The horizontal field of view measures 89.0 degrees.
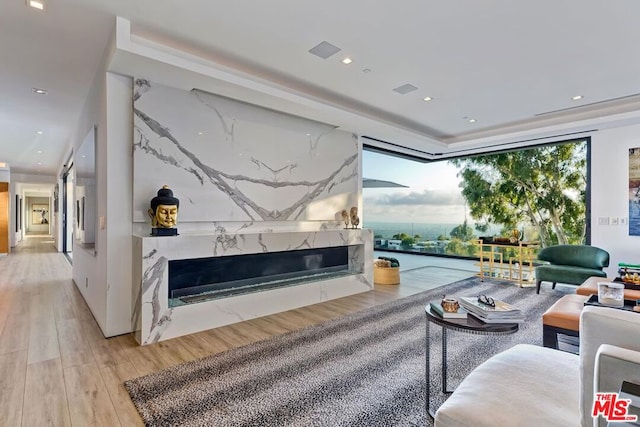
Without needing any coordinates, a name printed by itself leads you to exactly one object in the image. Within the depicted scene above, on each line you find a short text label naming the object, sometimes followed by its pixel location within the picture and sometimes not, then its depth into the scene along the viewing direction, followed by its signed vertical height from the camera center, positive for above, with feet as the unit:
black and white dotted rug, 6.72 -4.24
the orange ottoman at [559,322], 9.01 -3.13
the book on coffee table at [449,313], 6.84 -2.18
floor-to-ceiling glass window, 21.45 +0.90
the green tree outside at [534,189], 21.02 +1.60
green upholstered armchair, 16.29 -2.77
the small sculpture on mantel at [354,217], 18.88 -0.37
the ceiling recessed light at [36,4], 8.66 +5.54
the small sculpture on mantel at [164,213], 11.16 -0.11
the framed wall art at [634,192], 17.44 +1.08
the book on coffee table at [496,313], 6.59 -2.10
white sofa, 3.66 -2.69
